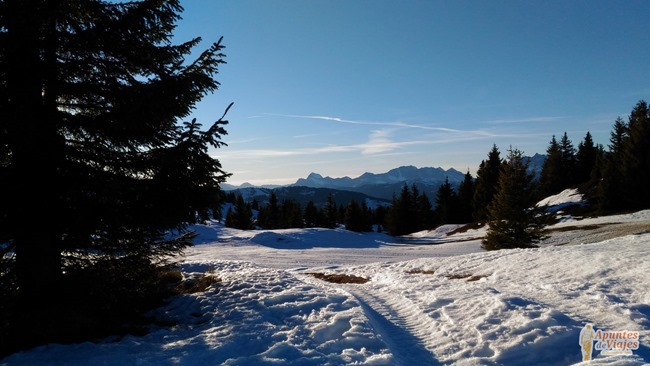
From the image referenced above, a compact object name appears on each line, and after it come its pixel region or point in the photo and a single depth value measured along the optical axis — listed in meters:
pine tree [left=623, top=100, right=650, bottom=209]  35.19
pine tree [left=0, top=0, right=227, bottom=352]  6.20
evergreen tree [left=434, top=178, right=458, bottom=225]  60.25
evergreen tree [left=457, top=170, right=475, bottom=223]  59.19
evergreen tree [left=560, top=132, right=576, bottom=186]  62.47
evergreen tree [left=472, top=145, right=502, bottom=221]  49.05
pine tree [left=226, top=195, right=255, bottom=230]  61.94
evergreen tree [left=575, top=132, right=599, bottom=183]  60.94
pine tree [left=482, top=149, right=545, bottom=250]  21.53
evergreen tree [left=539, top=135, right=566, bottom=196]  62.44
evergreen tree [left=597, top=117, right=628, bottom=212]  36.69
